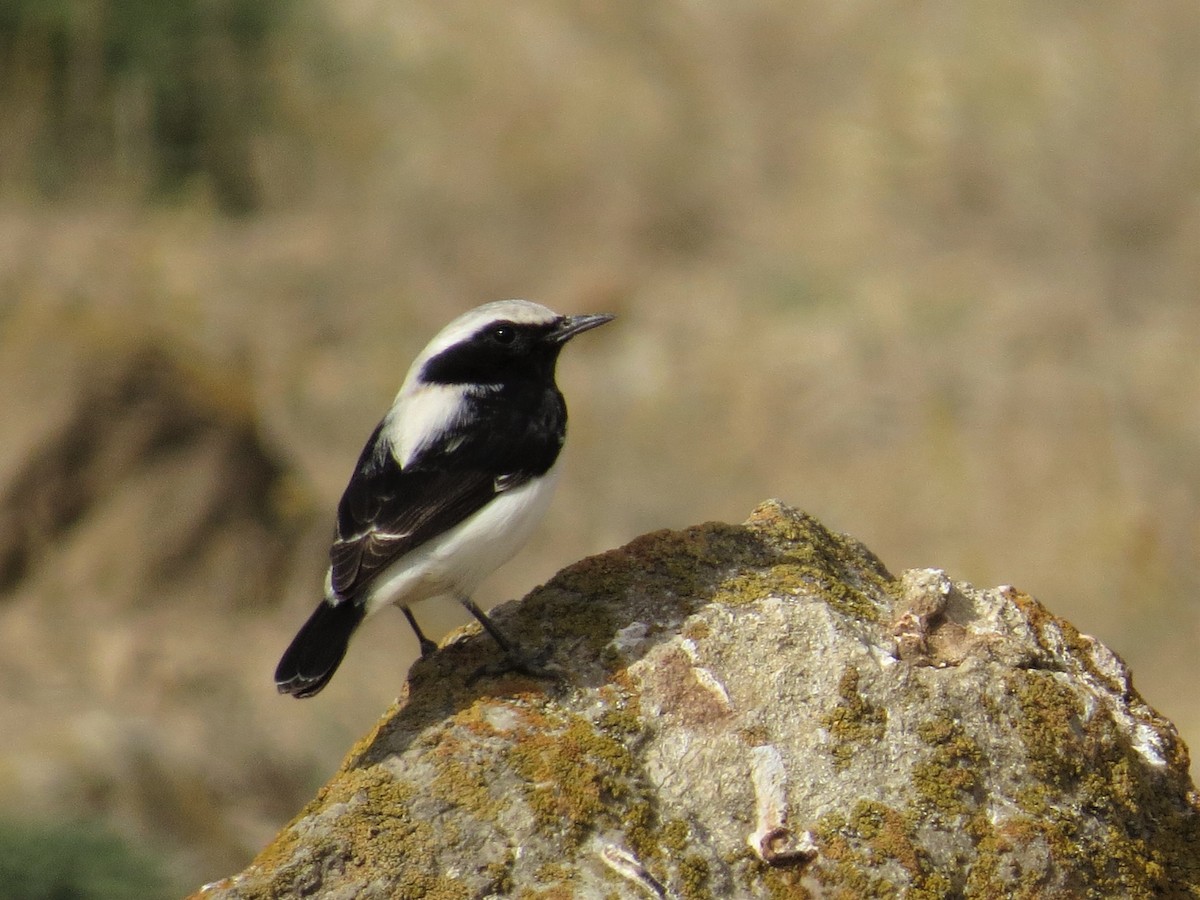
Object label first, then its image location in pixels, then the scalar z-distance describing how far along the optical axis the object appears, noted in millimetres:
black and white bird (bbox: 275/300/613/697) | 9437
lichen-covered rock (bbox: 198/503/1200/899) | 7484
